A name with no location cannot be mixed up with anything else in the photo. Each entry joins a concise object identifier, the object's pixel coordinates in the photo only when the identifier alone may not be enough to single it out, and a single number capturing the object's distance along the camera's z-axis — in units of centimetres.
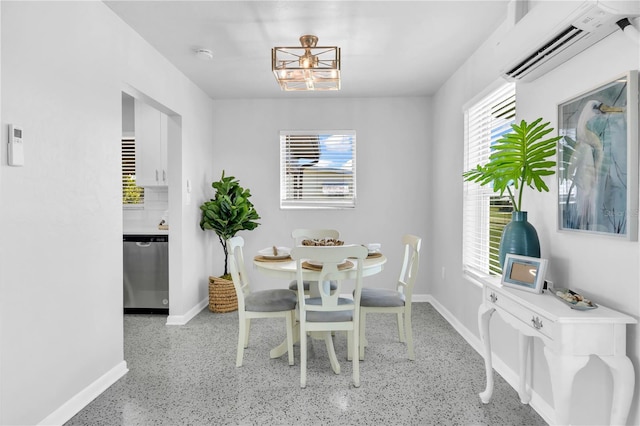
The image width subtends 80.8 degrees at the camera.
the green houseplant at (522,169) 204
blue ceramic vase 209
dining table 262
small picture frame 191
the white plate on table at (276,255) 305
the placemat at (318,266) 265
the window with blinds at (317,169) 491
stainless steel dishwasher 416
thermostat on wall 181
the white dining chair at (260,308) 287
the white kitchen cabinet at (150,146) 443
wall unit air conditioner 154
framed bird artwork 159
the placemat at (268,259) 300
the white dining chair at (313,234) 398
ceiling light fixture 276
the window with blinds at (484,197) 294
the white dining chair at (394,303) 296
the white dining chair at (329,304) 247
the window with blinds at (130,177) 482
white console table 155
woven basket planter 430
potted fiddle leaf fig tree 430
